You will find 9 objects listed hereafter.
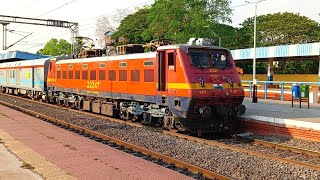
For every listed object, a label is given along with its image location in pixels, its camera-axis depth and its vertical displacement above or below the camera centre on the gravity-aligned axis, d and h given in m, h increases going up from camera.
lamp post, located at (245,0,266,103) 20.88 -0.70
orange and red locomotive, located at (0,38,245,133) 13.45 -0.25
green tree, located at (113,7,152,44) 67.06 +9.12
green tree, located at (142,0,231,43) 43.67 +7.24
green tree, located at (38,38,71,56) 113.12 +9.70
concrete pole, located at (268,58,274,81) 39.59 +1.17
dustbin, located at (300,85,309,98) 17.65 -0.42
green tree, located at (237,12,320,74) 55.78 +7.10
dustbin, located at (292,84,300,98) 17.98 -0.43
